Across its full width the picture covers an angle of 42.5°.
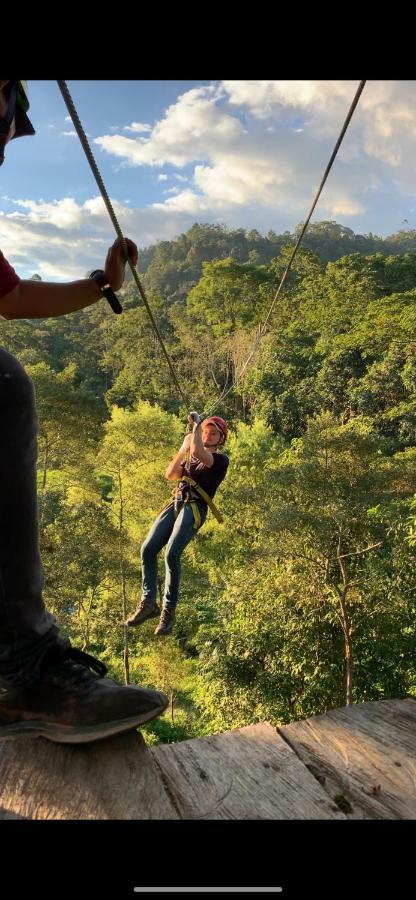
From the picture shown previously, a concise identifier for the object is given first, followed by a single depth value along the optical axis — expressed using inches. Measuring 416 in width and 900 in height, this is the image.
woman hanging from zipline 146.6
